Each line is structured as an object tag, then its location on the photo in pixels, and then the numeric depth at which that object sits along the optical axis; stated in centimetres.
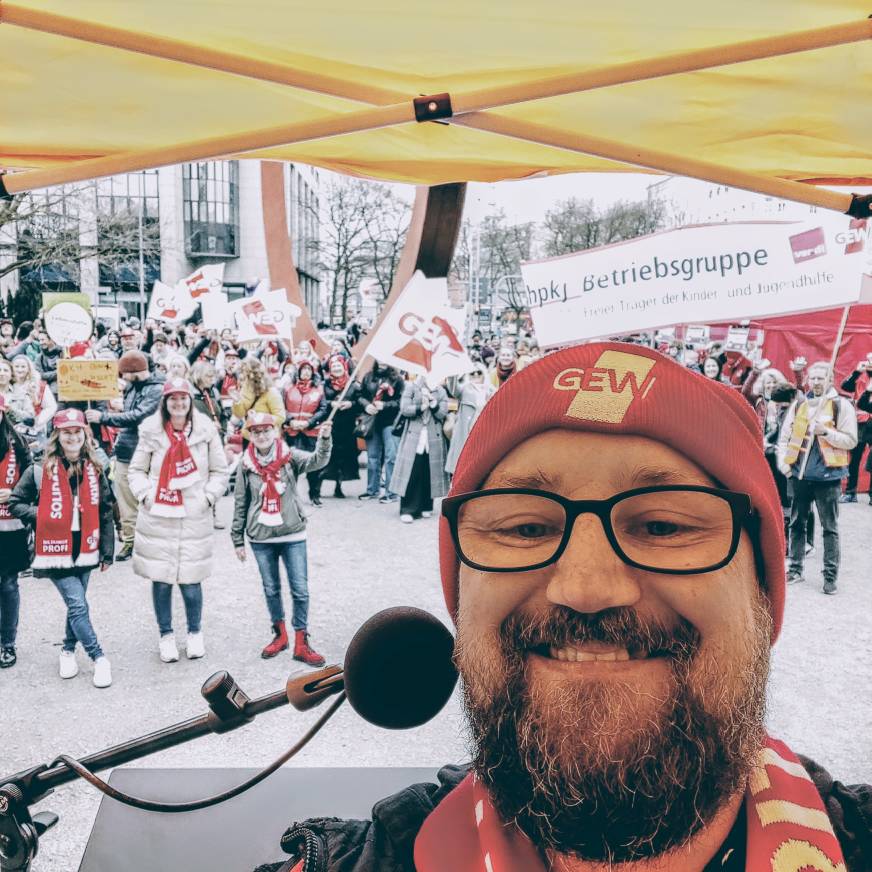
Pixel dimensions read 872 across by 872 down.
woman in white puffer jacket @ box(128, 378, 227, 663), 536
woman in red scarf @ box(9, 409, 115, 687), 498
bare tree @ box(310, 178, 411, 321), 3042
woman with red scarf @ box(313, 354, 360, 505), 1041
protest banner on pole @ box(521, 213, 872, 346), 384
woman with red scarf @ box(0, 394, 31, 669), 517
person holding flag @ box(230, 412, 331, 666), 539
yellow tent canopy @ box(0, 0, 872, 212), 139
